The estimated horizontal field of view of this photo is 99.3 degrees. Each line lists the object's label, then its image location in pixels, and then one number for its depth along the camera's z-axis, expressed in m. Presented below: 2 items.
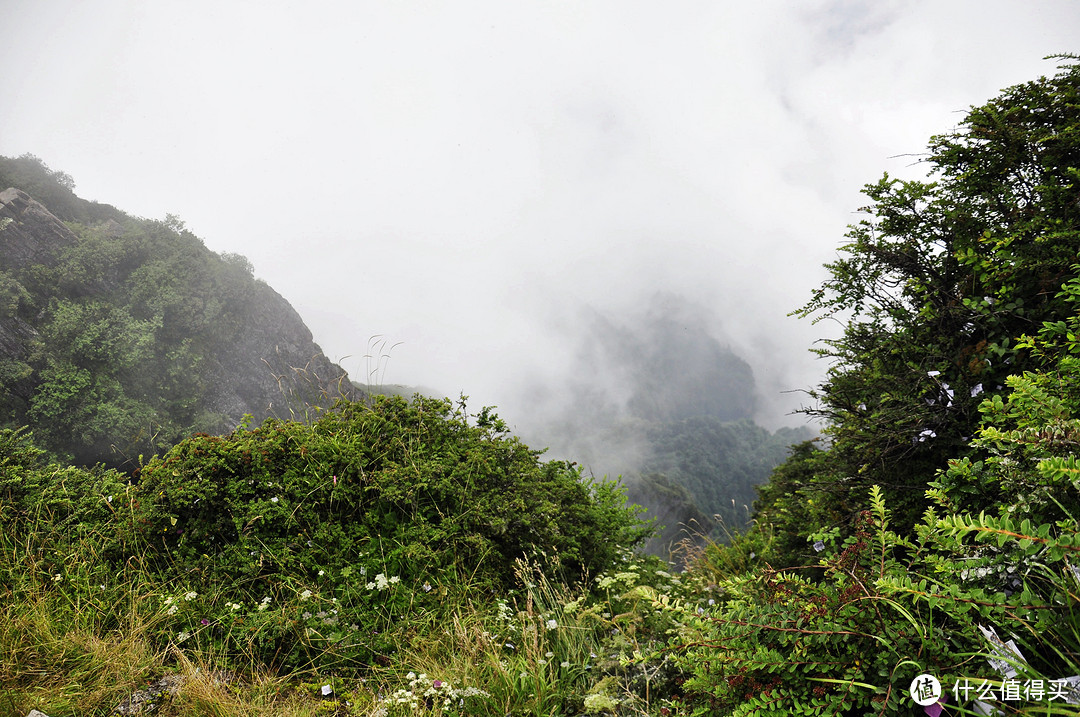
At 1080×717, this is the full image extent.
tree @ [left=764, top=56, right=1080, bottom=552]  2.81
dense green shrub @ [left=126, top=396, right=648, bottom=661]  2.96
